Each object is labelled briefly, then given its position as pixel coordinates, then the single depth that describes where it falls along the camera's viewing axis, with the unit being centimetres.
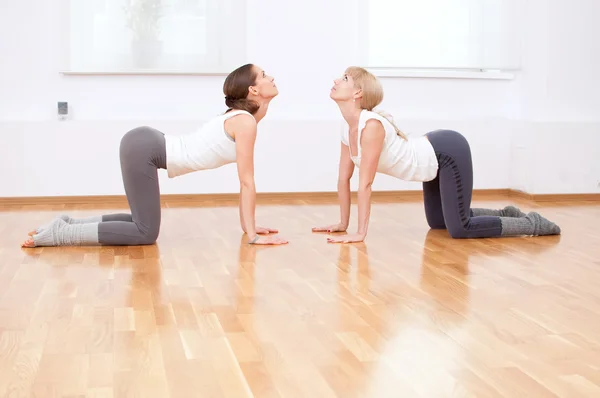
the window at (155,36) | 590
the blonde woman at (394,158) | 416
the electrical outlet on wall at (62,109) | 591
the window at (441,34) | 634
